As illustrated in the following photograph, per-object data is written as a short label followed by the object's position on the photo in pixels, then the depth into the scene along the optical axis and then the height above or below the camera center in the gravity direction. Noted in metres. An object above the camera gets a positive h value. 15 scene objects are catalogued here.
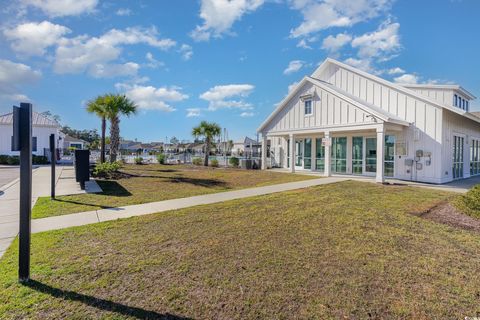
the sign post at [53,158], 8.88 -0.11
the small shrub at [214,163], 26.36 -0.61
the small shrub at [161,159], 29.88 -0.30
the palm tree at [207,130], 28.41 +2.99
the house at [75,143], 55.73 +2.61
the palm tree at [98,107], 18.61 +3.55
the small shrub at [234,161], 25.38 -0.36
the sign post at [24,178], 3.42 -0.31
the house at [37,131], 26.23 +2.49
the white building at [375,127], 13.55 +1.95
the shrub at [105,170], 14.77 -0.82
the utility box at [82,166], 10.16 -0.42
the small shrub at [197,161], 29.27 -0.48
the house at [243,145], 57.72 +3.34
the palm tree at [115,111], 18.66 +3.32
